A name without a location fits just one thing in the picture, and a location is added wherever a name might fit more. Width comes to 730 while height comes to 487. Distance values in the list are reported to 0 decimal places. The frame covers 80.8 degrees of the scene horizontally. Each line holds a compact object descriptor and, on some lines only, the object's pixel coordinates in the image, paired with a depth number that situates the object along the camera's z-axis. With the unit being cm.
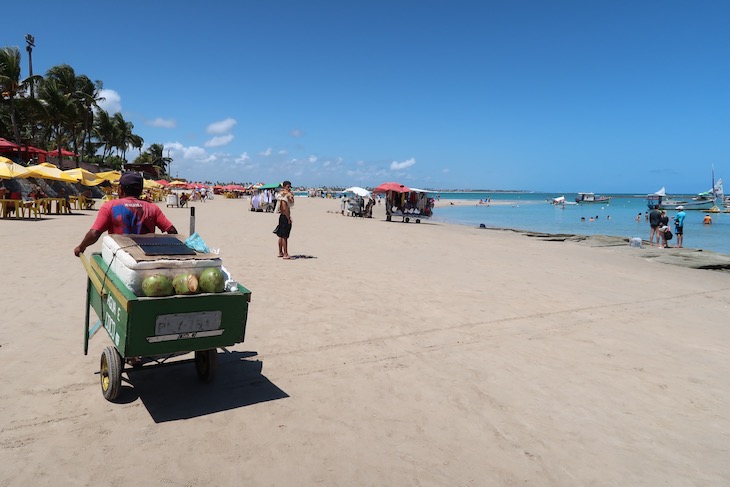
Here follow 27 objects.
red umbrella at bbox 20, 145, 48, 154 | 3310
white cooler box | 323
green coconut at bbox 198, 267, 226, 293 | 338
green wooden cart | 311
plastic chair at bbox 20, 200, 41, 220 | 1684
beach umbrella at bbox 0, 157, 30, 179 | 1578
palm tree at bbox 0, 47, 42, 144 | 2947
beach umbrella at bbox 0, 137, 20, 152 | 2627
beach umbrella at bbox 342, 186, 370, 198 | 3022
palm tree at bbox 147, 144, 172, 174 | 9560
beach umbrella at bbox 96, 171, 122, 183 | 2646
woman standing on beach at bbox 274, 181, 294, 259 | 1027
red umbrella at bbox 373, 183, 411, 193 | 2642
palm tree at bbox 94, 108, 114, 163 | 5728
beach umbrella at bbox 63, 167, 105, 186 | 2031
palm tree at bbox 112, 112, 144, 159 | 6434
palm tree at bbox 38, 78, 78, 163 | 3788
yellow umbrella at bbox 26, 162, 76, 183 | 1747
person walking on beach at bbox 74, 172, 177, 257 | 400
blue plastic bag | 395
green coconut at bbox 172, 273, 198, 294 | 328
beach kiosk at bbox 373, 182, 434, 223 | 2819
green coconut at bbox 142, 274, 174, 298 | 316
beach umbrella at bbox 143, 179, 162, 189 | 3656
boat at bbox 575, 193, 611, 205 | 7800
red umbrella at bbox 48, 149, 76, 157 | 3790
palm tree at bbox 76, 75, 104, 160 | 4425
